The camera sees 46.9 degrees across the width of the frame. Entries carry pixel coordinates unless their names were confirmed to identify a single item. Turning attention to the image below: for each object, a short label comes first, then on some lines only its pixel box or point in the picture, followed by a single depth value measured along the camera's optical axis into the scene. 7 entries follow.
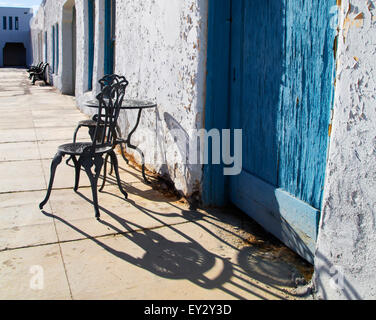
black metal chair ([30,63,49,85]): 19.96
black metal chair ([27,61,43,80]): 20.78
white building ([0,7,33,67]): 41.88
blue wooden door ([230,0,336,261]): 2.76
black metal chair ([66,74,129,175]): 5.11
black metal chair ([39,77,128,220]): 3.66
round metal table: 4.53
